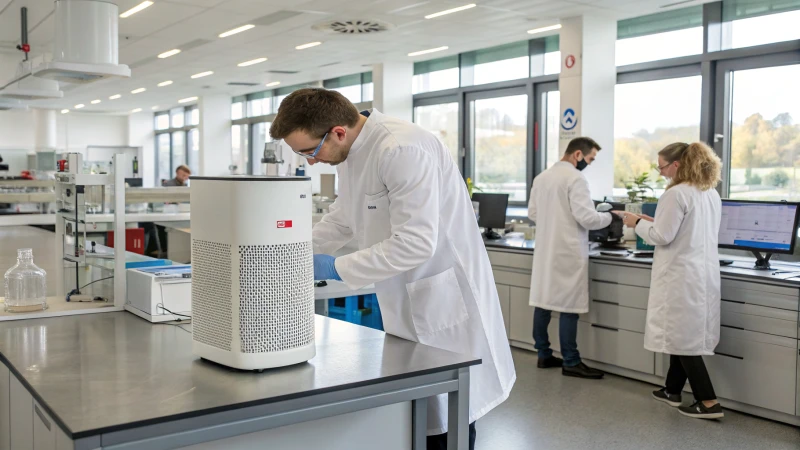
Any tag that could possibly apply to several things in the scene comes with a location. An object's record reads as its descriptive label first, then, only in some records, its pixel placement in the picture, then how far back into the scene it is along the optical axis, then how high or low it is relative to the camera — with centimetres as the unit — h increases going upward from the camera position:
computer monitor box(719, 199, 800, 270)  391 -17
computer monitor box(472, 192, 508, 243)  591 -15
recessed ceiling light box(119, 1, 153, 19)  620 +159
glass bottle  244 -33
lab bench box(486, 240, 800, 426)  363 -79
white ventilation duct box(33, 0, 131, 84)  430 +89
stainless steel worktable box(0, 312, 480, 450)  139 -43
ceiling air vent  681 +160
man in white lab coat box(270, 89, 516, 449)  182 -11
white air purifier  163 -18
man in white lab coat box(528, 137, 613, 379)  448 -31
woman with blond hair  374 -39
